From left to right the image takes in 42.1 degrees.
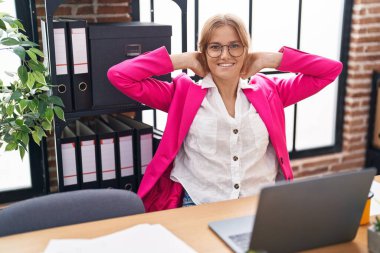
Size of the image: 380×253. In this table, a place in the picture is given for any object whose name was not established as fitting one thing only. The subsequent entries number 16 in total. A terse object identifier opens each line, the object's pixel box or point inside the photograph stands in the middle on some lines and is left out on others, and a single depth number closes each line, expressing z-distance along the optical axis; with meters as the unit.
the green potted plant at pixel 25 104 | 1.93
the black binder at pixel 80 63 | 2.03
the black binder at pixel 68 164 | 2.11
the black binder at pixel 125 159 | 2.21
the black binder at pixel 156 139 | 2.29
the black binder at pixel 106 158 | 2.18
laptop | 1.05
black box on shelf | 2.06
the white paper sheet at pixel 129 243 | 1.24
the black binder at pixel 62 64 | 2.01
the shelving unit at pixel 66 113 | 1.97
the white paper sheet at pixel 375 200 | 1.49
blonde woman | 1.91
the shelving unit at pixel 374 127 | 3.28
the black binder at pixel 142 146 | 2.24
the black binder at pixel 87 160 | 2.14
